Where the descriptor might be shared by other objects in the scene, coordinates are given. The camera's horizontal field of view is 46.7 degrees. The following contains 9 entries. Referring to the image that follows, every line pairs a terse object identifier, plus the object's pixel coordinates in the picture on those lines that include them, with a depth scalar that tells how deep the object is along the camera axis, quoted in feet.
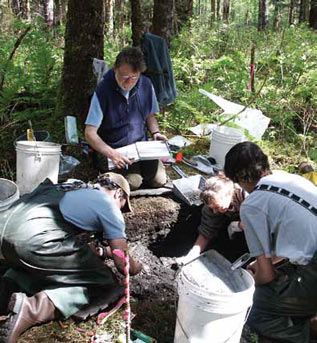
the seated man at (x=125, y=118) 11.23
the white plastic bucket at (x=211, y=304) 6.57
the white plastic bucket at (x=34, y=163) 11.49
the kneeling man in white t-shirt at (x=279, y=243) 7.47
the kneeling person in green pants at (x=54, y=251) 7.85
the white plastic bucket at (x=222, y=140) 14.25
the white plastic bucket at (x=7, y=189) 10.03
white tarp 16.73
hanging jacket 14.88
